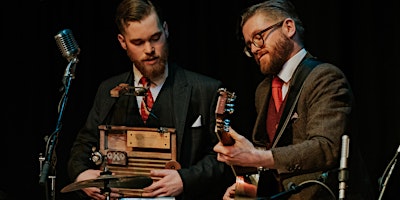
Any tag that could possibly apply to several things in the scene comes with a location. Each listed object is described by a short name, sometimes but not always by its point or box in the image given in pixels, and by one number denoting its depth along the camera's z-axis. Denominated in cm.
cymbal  423
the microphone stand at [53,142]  410
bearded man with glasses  389
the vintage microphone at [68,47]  437
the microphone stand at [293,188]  349
